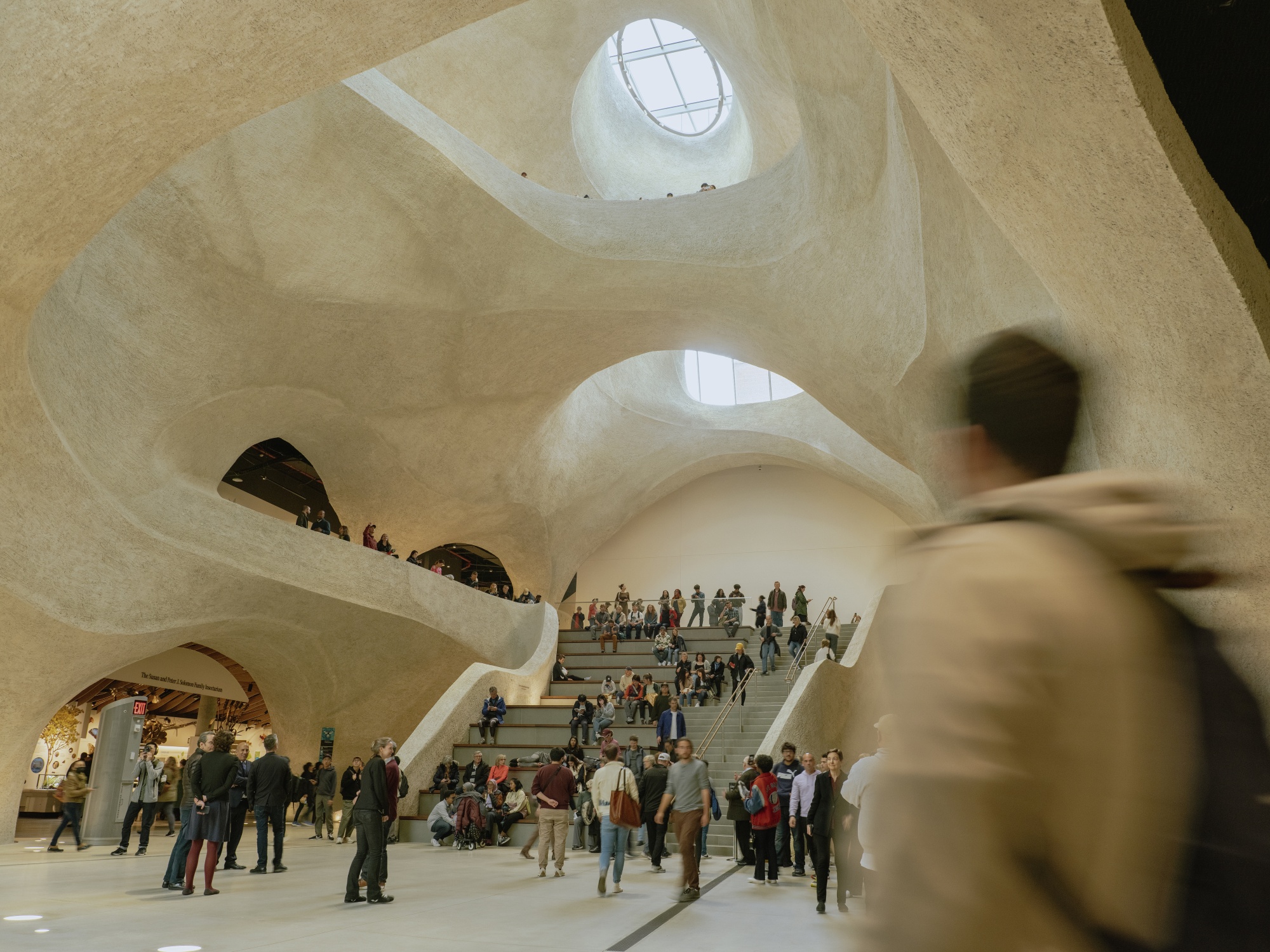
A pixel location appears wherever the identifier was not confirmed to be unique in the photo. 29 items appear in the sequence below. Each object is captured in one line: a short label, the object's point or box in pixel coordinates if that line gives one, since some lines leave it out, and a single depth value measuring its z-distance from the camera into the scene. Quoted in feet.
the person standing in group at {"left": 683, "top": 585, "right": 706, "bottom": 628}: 93.56
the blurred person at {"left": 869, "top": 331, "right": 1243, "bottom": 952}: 2.45
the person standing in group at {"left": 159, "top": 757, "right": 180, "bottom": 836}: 40.78
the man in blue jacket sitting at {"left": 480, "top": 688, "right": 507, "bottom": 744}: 57.41
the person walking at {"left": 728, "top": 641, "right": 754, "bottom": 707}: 64.59
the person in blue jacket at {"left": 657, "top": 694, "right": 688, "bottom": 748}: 48.55
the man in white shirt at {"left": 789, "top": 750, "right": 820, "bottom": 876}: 31.76
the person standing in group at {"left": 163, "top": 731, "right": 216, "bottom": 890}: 27.27
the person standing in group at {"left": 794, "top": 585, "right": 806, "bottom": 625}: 84.28
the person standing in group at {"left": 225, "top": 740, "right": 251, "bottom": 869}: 34.65
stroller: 44.57
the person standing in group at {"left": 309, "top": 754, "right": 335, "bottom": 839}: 50.42
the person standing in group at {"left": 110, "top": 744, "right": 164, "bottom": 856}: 38.34
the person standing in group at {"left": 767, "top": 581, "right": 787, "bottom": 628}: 84.79
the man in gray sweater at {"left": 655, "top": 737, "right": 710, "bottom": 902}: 27.66
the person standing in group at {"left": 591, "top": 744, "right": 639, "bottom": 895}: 28.40
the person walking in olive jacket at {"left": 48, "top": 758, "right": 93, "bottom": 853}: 39.52
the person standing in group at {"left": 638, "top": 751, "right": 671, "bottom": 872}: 33.06
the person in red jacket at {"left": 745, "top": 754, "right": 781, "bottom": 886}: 31.83
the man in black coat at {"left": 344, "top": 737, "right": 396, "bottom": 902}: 25.90
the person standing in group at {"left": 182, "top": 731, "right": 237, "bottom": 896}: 26.68
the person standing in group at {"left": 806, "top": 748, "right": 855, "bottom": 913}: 26.03
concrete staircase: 48.14
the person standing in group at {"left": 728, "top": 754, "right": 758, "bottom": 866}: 33.94
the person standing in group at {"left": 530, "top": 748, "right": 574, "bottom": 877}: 32.71
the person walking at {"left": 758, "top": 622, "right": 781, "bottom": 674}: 66.03
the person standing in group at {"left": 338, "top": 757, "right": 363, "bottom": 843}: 47.47
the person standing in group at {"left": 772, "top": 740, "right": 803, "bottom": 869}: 35.37
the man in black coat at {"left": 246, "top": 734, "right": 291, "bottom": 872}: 33.60
